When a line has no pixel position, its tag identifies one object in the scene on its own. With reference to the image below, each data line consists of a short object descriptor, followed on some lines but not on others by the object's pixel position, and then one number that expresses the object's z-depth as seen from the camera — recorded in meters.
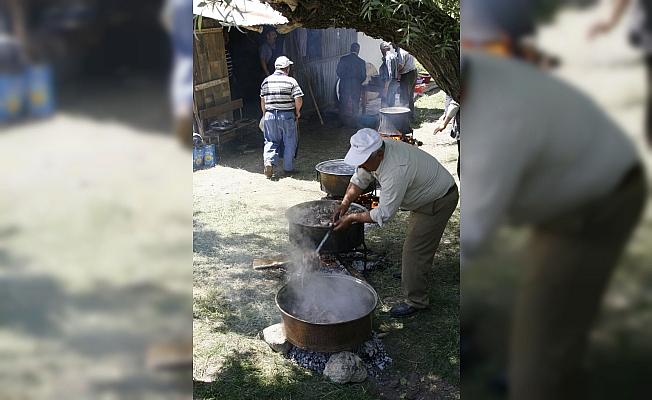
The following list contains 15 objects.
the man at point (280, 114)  10.78
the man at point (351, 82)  14.69
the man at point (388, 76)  14.38
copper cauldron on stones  4.91
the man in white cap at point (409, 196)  5.24
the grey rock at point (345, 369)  4.80
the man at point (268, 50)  13.10
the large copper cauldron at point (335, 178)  7.99
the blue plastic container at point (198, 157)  11.30
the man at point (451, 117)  11.37
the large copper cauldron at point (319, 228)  6.49
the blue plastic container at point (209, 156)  11.44
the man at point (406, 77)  14.17
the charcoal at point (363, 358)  5.02
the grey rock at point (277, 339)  5.23
